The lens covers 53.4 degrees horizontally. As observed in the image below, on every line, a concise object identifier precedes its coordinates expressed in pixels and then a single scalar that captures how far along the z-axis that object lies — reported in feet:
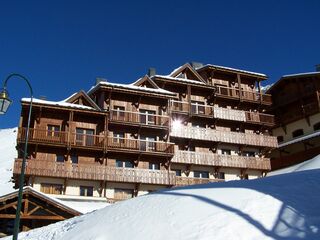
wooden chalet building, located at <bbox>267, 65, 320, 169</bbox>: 104.29
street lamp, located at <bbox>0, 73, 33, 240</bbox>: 28.47
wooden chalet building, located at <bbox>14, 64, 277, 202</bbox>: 78.90
